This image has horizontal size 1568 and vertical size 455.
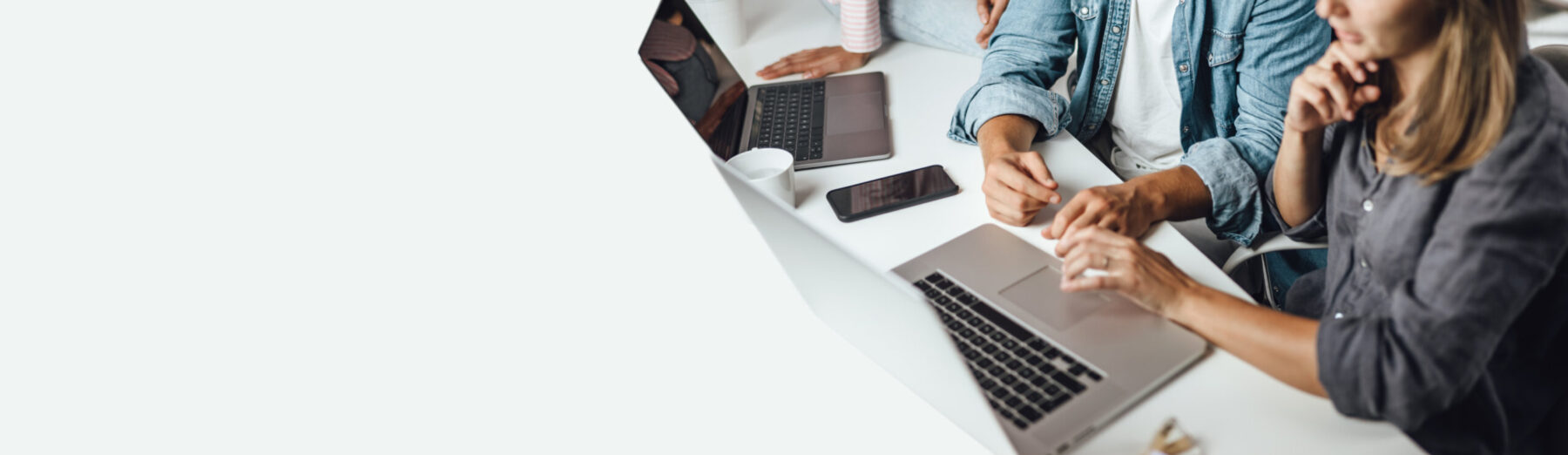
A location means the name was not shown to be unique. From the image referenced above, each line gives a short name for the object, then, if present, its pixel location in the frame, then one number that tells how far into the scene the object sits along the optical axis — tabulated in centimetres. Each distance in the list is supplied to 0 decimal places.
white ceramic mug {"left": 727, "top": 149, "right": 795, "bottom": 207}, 124
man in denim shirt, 123
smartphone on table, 126
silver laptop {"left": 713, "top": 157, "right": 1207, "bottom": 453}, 82
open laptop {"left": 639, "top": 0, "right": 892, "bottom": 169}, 144
